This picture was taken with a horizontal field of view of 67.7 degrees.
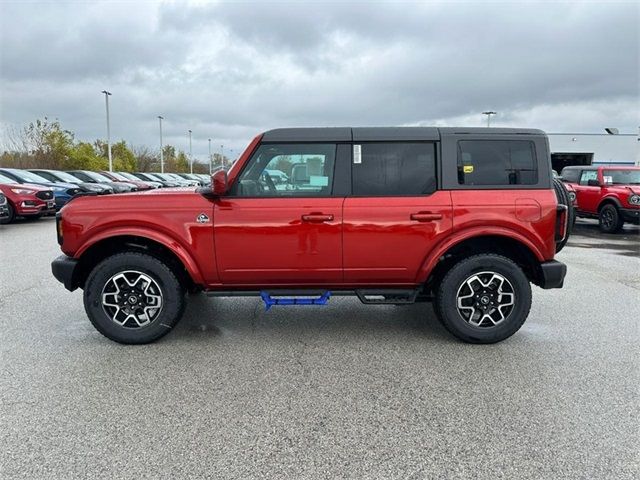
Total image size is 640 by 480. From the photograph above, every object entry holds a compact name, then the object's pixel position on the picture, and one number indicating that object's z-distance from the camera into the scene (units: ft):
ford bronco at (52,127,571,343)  13.38
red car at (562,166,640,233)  39.91
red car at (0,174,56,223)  43.27
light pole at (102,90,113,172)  146.79
